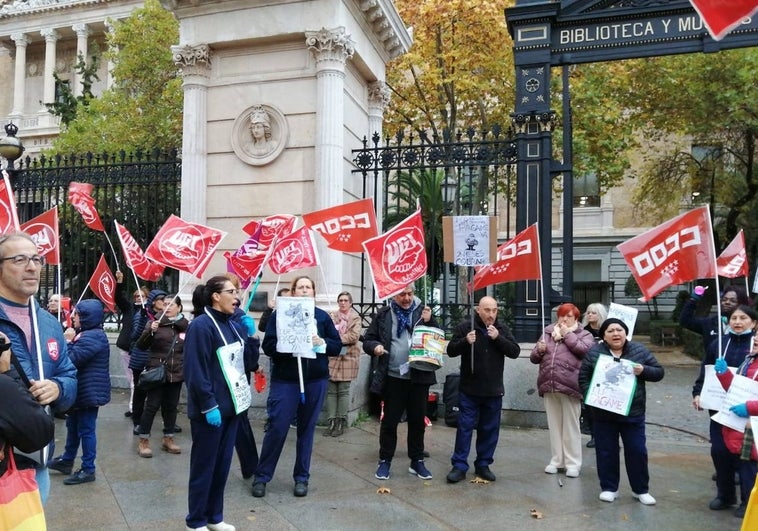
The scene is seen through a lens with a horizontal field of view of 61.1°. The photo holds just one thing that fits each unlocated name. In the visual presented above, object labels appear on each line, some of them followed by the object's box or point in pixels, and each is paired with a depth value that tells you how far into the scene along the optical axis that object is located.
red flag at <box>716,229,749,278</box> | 7.23
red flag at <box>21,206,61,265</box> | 7.65
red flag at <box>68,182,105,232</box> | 9.23
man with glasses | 2.95
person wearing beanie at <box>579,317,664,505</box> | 5.70
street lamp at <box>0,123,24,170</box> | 10.80
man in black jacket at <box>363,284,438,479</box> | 6.34
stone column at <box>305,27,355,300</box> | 9.06
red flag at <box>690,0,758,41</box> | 4.46
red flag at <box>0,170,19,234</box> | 4.52
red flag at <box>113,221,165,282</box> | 8.62
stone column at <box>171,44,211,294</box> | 9.70
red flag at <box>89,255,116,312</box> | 9.52
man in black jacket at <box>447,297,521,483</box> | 6.31
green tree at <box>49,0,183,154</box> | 19.47
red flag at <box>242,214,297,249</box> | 7.83
